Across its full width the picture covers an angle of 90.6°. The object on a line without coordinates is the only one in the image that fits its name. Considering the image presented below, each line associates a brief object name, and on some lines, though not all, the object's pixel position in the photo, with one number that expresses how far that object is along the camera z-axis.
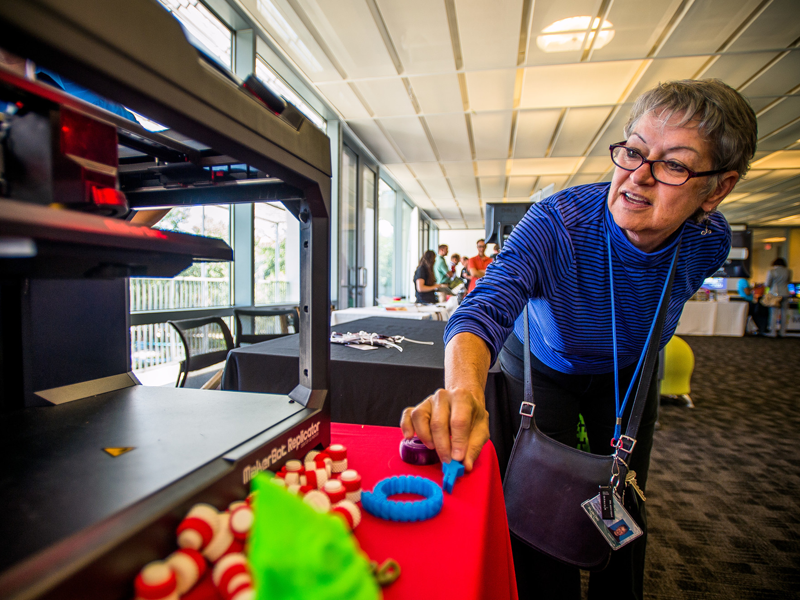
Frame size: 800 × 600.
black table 1.39
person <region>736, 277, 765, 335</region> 9.14
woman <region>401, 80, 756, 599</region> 0.81
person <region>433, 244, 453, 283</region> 7.40
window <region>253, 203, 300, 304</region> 3.91
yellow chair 3.15
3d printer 0.27
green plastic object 0.18
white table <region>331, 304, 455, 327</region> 3.49
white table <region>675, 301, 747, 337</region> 8.38
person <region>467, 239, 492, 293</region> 4.26
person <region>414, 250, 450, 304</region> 4.86
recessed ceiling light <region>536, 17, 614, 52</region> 3.09
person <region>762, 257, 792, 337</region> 8.46
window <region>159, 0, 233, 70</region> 2.64
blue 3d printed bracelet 0.43
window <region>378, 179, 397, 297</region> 8.03
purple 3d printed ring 0.58
